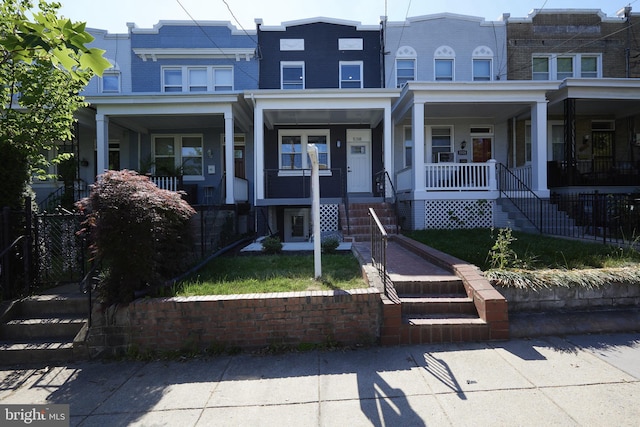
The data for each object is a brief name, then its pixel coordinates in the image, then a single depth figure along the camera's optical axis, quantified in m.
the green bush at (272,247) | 7.78
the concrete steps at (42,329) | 4.13
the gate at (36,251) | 5.05
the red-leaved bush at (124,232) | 4.18
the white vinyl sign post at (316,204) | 5.10
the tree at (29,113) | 5.36
